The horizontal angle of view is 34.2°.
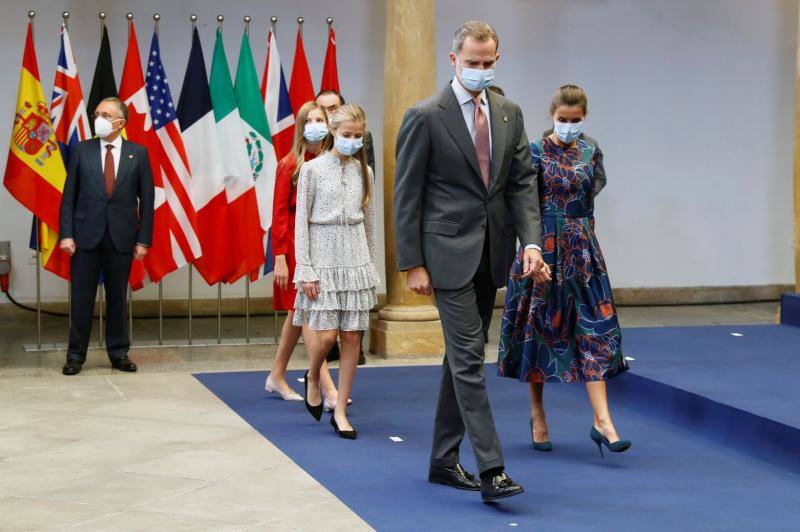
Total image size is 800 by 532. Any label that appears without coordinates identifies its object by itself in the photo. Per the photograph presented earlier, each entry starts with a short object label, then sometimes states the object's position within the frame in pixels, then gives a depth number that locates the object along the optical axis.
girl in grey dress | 5.96
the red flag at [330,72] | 9.05
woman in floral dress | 5.58
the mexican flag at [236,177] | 8.87
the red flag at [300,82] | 9.15
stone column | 8.48
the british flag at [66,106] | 8.59
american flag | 8.75
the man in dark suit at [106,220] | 7.84
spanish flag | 8.45
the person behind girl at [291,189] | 6.53
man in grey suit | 4.62
